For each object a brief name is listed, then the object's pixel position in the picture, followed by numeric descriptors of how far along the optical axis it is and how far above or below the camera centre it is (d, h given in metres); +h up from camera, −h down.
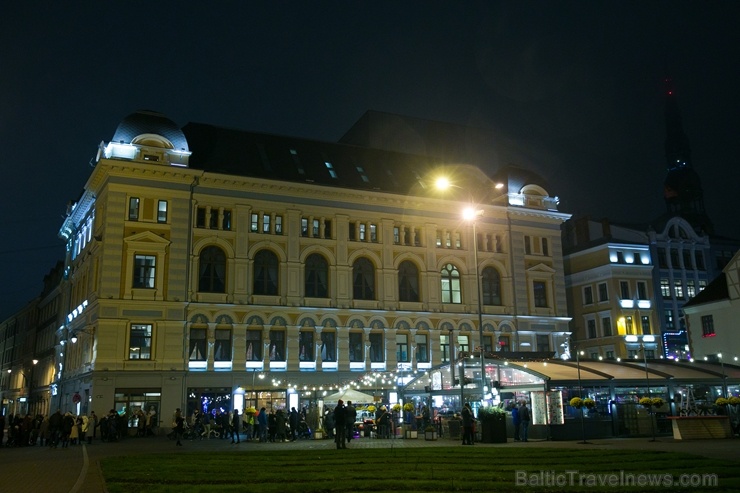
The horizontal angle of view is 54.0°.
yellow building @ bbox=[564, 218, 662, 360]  67.25 +11.68
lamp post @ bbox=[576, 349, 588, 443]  33.37 +0.31
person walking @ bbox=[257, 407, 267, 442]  38.00 +0.00
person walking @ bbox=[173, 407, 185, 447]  35.54 -0.02
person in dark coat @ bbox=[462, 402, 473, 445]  31.23 -0.09
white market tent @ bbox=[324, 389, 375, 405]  44.19 +1.64
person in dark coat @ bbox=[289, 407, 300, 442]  38.14 +0.06
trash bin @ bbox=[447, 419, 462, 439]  35.72 -0.24
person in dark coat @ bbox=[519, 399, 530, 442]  33.66 +0.14
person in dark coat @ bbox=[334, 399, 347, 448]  29.31 -0.02
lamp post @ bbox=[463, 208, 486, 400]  35.04 +4.68
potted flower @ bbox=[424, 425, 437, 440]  35.56 -0.46
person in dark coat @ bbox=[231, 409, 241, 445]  37.56 +0.05
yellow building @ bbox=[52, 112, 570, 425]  49.19 +11.56
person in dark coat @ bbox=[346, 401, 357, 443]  31.41 +0.31
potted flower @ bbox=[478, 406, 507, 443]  32.53 -0.15
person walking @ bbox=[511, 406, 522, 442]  34.65 +0.01
